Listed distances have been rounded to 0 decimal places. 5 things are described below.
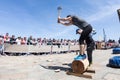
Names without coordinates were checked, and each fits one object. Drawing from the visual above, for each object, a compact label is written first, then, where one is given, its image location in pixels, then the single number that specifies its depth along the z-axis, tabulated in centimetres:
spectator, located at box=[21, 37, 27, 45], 661
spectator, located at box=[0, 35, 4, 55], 578
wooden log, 249
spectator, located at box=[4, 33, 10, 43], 605
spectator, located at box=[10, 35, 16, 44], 618
